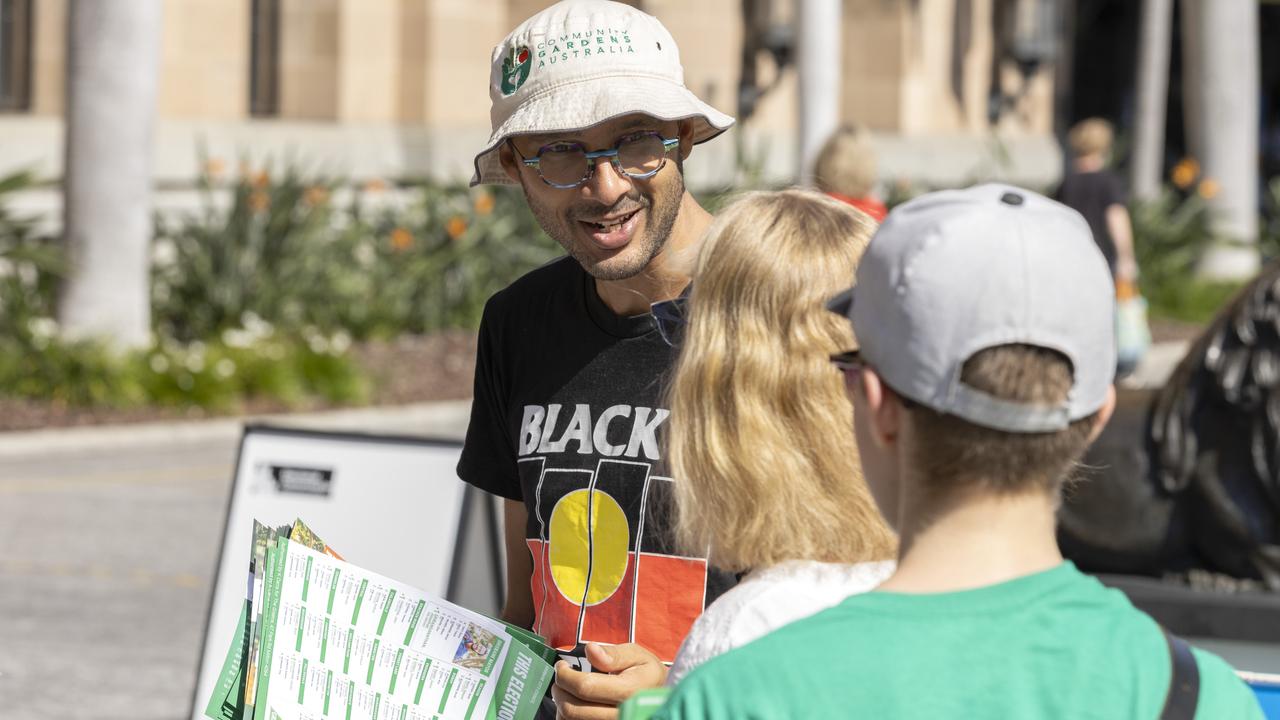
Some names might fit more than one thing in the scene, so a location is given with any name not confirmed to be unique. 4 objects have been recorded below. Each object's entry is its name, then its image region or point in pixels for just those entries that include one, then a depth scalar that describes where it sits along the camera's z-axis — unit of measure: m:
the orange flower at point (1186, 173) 19.80
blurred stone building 17.28
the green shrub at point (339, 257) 14.18
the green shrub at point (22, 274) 12.47
